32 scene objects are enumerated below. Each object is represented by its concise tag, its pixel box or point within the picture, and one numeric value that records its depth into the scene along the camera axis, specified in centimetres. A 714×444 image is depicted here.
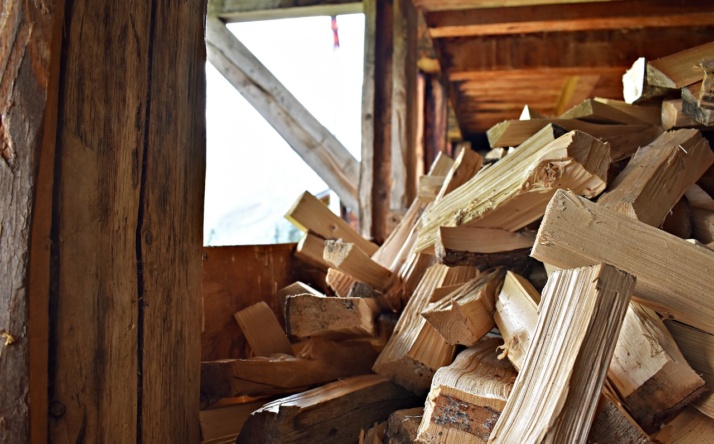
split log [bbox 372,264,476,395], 200
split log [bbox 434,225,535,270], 196
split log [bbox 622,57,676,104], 237
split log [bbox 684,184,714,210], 210
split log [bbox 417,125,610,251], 174
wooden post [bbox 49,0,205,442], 142
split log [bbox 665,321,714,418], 146
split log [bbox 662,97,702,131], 225
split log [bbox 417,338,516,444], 150
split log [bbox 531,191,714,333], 146
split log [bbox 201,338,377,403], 207
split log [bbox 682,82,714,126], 214
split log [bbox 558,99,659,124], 239
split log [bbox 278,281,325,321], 289
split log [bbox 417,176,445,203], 291
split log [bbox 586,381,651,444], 141
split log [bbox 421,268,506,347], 186
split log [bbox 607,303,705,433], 143
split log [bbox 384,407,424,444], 178
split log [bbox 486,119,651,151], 229
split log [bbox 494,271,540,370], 172
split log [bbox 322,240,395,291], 255
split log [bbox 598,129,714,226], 184
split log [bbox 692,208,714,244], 200
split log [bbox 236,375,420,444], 187
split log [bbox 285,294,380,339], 215
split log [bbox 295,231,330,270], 313
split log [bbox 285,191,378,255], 320
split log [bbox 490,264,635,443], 124
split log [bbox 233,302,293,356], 254
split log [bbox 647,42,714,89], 223
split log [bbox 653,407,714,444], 147
